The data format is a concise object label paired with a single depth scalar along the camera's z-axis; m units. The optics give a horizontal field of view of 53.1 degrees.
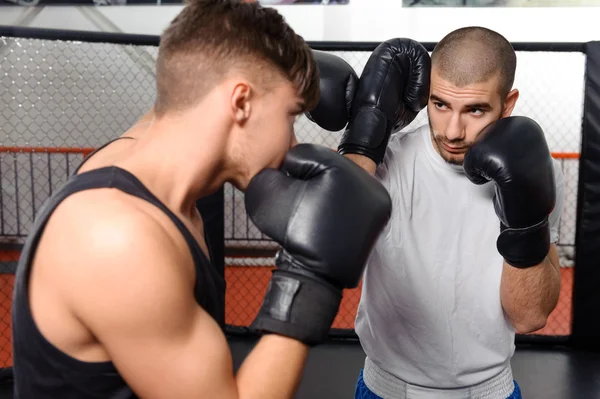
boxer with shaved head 1.39
